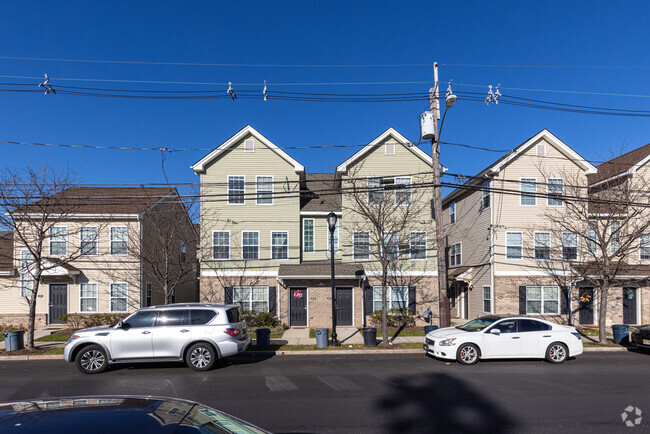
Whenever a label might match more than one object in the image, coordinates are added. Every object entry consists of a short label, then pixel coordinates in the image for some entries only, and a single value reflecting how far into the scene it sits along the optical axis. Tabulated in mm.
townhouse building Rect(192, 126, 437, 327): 21531
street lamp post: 15345
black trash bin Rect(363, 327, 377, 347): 15375
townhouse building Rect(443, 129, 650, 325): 21656
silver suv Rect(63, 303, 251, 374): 11188
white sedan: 12188
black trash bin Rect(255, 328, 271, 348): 14922
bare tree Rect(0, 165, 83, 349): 14531
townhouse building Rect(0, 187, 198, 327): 20781
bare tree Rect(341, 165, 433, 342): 21562
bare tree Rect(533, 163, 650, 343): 17734
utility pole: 15188
